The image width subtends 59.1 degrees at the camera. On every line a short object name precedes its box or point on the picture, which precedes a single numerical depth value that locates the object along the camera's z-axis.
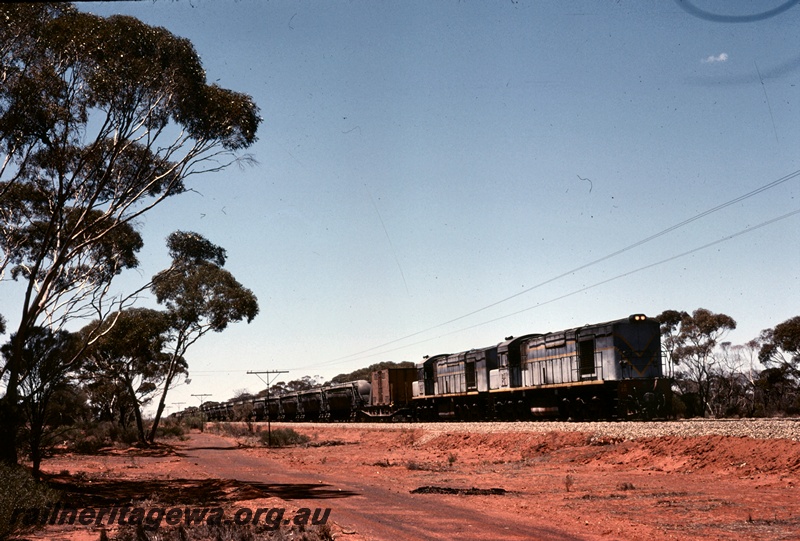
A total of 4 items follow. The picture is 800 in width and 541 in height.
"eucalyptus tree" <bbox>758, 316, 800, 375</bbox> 53.12
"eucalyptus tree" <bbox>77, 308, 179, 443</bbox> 37.88
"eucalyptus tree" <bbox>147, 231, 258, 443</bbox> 40.59
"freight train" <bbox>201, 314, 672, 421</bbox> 29.16
